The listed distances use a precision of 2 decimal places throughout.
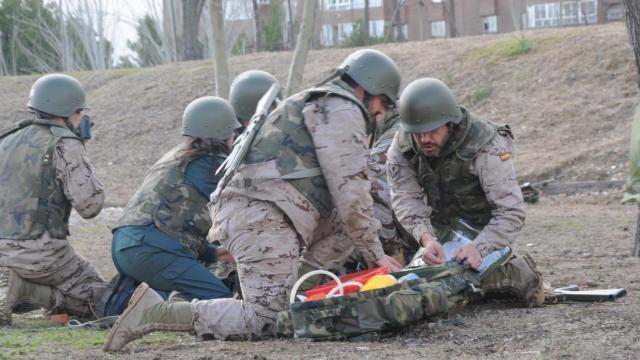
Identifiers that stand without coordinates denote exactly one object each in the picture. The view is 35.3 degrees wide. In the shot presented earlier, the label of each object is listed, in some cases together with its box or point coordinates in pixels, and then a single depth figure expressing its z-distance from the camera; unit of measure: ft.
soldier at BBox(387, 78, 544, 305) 20.44
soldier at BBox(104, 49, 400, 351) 18.15
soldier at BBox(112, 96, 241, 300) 21.71
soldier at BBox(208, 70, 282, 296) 26.43
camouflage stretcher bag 17.34
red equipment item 18.19
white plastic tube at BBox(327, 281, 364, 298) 17.89
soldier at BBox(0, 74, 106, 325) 22.98
